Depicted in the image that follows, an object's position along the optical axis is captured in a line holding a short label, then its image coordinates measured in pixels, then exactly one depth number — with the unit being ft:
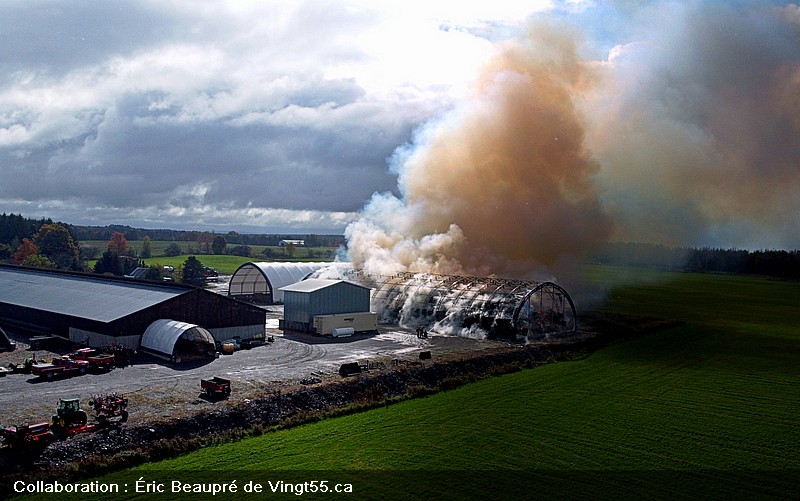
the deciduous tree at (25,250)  396.78
